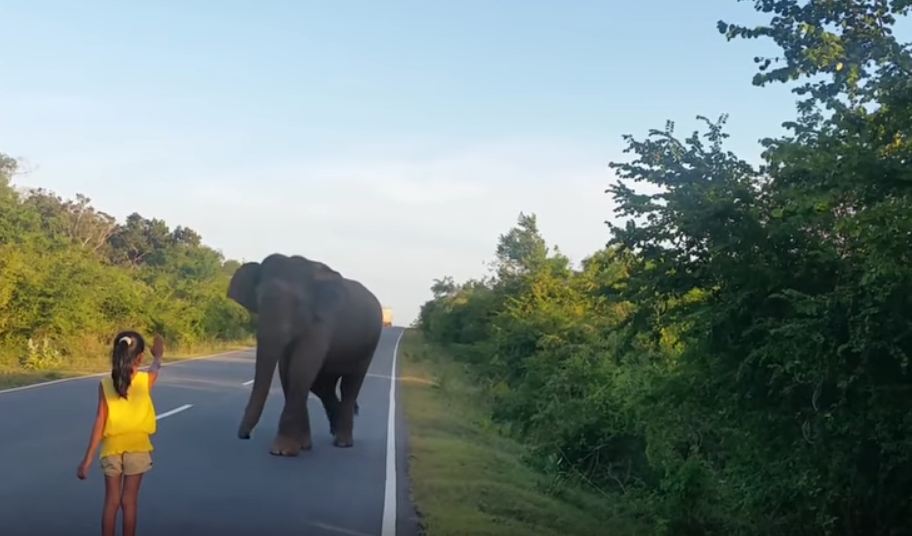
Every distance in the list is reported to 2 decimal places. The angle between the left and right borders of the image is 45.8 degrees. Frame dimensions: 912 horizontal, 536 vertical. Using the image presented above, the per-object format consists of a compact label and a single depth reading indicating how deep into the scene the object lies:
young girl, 6.98
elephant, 13.67
